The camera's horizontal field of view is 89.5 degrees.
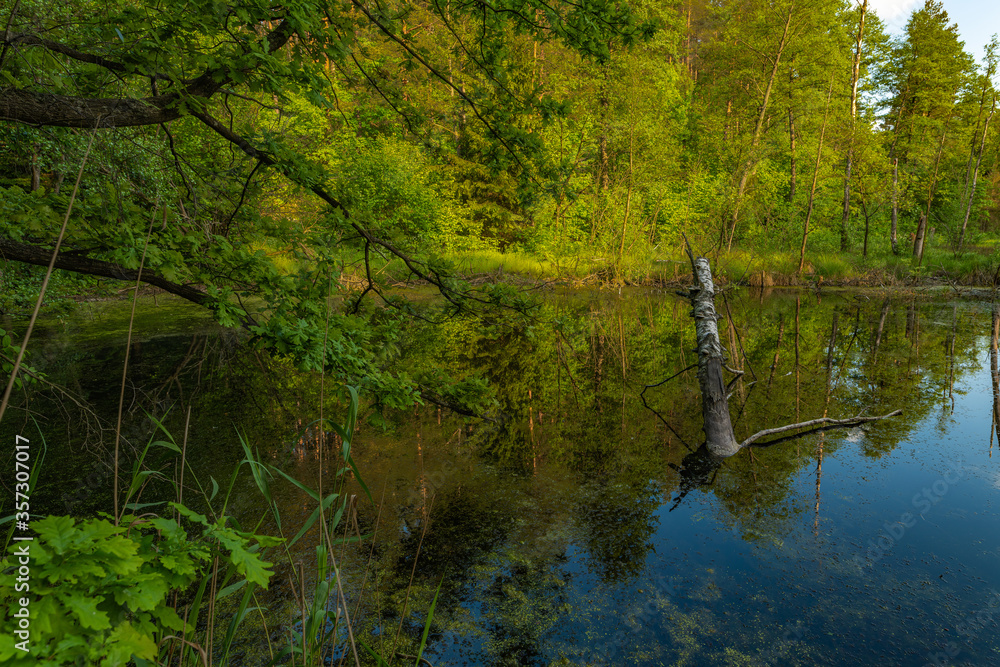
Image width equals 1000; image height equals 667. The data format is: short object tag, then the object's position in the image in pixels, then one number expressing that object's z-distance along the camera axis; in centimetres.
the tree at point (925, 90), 2103
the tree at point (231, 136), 249
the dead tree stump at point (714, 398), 438
